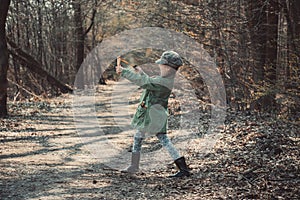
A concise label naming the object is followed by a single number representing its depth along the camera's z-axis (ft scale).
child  20.45
